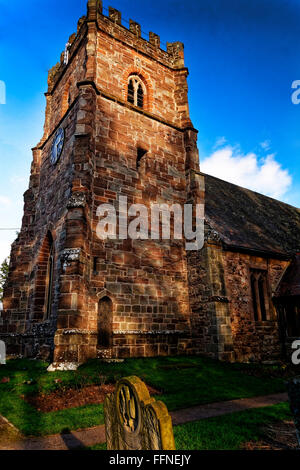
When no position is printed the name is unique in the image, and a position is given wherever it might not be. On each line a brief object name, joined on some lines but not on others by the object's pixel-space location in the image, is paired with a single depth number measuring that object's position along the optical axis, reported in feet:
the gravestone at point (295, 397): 11.23
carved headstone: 7.55
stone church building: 35.65
